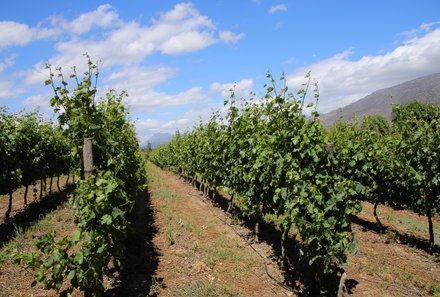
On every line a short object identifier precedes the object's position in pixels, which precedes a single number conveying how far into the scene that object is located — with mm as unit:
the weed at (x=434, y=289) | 6643
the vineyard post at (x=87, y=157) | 5528
